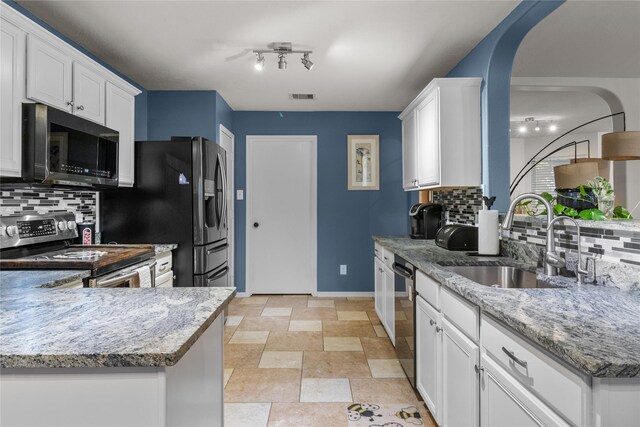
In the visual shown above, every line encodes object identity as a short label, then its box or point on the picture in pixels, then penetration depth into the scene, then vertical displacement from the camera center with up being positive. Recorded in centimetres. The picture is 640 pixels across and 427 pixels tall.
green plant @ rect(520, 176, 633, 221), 175 +4
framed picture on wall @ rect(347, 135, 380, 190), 486 +70
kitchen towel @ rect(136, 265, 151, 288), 237 -39
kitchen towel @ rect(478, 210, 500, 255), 240 -11
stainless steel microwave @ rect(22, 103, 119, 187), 193 +38
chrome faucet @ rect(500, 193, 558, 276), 170 -6
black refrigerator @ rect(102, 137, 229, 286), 305 +8
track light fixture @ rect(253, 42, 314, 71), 283 +124
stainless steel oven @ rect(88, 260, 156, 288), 198 -35
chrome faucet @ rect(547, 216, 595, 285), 157 -19
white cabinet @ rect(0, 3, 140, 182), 183 +77
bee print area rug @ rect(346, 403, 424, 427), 207 -113
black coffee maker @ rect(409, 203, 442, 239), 355 -5
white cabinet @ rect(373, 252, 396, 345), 300 -71
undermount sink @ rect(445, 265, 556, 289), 195 -32
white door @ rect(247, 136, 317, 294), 487 +0
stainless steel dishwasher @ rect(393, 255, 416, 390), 236 -66
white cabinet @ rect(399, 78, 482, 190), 280 +63
